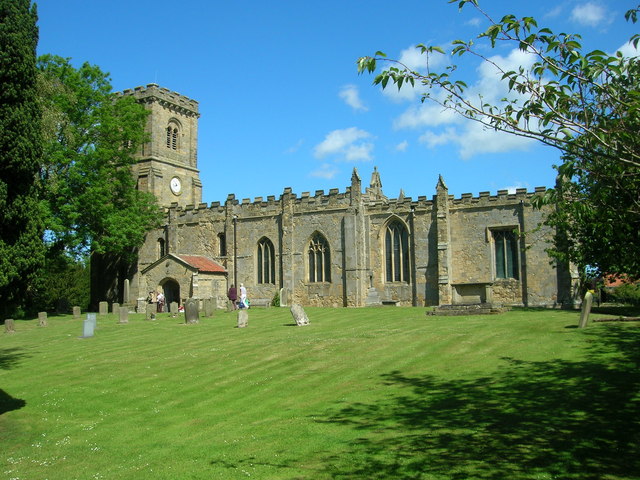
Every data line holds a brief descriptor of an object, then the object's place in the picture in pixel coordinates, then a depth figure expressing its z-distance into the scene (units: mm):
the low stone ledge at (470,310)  24469
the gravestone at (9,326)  25969
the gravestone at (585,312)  17219
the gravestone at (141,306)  36866
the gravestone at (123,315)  27762
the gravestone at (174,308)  32312
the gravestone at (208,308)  29812
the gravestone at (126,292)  42125
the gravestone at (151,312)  29422
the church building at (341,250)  33188
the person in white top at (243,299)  33350
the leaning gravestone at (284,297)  38625
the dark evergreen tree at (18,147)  12172
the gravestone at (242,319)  23219
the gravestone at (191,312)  26156
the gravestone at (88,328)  22469
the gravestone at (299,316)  22769
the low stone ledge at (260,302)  38647
